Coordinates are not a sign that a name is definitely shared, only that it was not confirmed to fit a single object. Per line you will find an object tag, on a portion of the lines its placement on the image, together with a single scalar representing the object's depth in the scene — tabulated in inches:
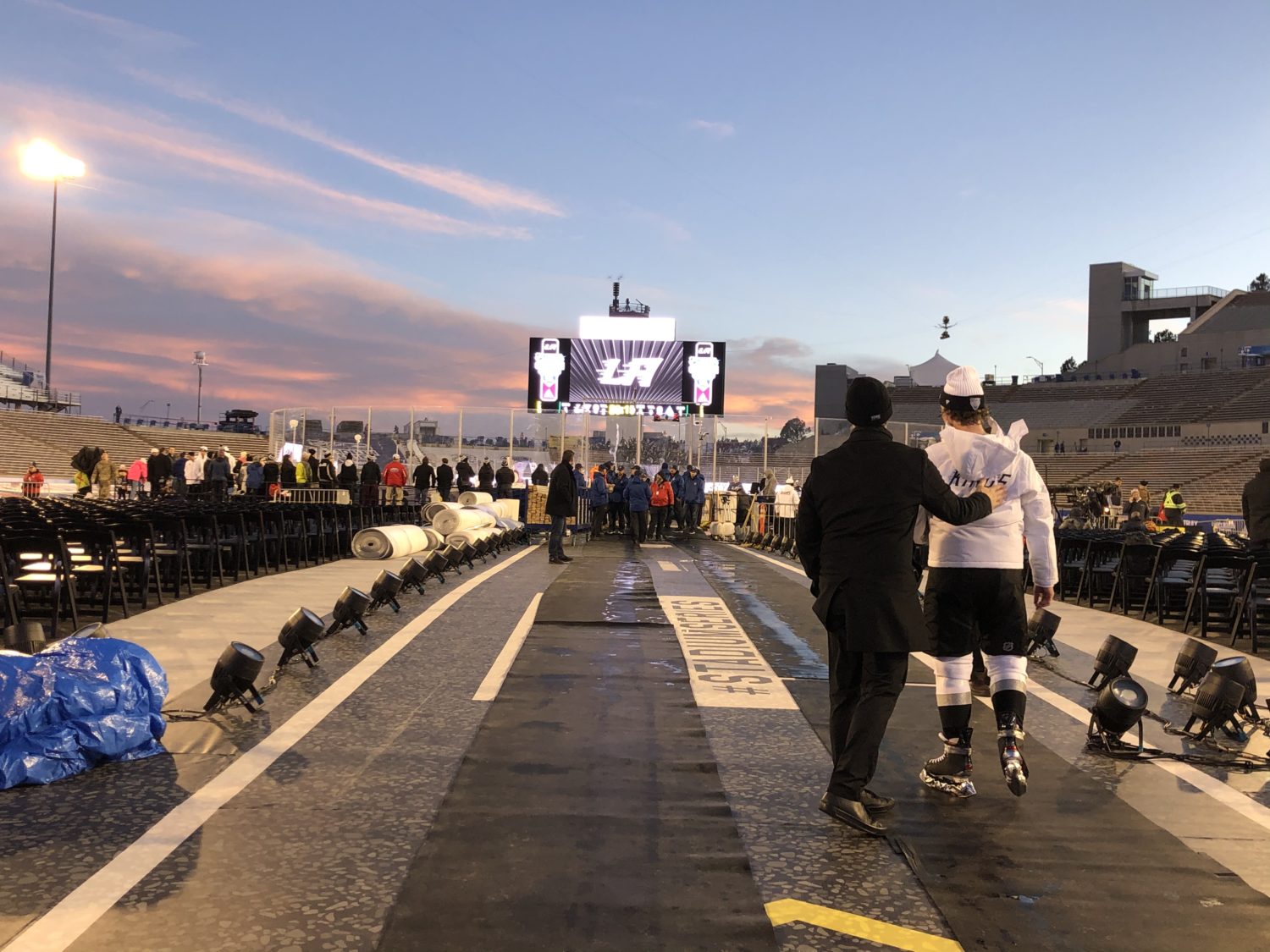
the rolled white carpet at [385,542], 716.0
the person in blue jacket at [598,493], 1065.5
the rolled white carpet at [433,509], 798.0
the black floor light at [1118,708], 223.3
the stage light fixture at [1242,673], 239.6
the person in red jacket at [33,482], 1200.5
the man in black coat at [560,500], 709.9
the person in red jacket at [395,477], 1050.7
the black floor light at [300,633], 285.9
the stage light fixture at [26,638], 234.8
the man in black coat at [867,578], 171.5
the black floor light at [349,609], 348.8
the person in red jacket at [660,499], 1094.4
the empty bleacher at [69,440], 2012.8
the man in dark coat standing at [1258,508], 462.6
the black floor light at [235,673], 236.8
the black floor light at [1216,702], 235.1
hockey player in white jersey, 194.1
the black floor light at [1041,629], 319.9
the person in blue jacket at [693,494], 1163.3
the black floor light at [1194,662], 281.3
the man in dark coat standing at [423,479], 1164.5
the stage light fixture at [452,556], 567.5
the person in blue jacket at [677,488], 1165.1
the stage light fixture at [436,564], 524.5
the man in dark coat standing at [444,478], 1160.2
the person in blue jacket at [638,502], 1005.8
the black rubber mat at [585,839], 130.6
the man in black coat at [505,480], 1180.6
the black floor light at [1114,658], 280.8
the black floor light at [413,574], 472.1
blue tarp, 188.9
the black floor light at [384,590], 411.5
